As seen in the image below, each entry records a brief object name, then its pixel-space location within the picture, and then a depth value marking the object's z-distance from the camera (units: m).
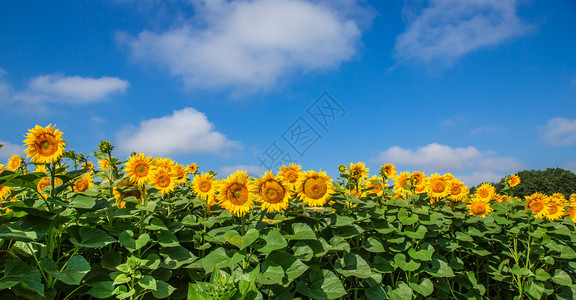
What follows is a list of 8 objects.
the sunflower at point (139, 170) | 3.11
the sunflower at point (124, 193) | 3.10
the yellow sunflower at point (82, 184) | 3.42
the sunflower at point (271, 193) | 2.80
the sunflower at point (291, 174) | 3.19
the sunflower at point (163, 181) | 3.23
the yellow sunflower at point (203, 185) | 3.26
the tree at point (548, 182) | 23.06
